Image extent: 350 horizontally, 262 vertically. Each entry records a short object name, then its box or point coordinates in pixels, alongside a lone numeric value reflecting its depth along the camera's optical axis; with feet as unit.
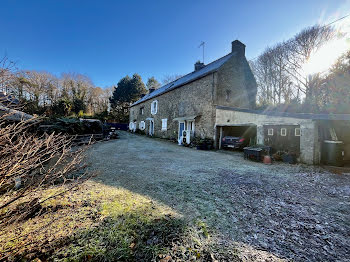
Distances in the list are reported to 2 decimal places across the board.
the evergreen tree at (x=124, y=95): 97.35
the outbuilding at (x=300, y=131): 20.47
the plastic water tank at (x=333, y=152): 19.98
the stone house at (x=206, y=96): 36.22
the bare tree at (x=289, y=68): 45.19
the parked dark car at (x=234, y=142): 31.30
